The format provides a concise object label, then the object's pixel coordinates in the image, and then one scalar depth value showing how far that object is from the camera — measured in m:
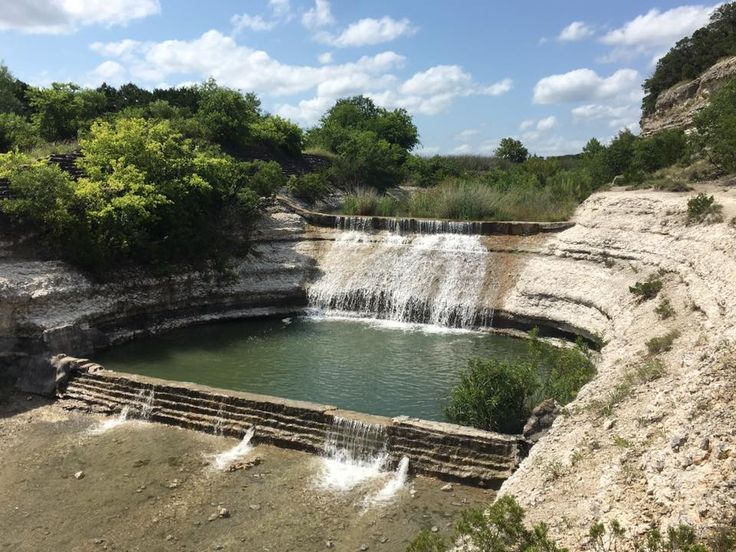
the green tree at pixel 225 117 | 31.95
